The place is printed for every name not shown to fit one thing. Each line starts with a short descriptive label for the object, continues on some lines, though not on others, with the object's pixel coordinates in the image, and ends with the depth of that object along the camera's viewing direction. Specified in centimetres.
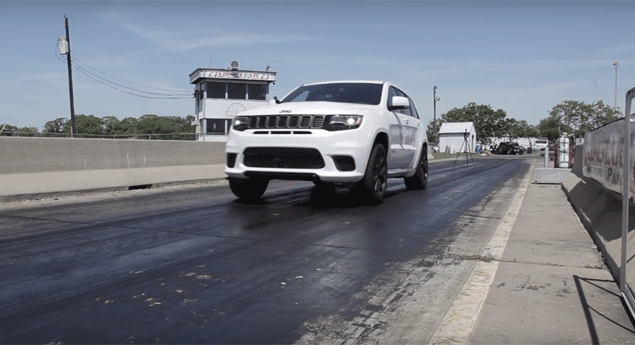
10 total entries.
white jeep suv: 750
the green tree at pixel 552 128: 11950
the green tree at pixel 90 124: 9304
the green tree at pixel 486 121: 10275
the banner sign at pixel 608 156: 525
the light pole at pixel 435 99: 6943
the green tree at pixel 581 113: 11738
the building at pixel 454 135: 8606
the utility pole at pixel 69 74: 4078
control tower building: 5909
